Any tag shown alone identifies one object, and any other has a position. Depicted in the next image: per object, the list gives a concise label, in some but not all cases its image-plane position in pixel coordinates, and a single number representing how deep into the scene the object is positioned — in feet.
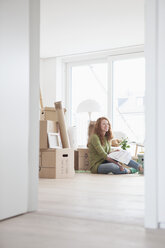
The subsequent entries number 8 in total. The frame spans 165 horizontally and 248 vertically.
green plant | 20.16
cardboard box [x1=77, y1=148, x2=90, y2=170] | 19.75
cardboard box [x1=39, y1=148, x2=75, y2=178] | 15.94
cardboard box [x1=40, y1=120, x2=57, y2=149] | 16.35
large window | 23.79
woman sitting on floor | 17.93
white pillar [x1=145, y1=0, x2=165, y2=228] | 6.73
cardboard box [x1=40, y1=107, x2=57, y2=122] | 18.08
